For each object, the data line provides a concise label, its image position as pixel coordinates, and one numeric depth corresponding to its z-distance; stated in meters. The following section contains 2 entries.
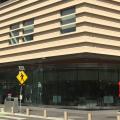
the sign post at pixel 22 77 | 22.11
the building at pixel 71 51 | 24.18
